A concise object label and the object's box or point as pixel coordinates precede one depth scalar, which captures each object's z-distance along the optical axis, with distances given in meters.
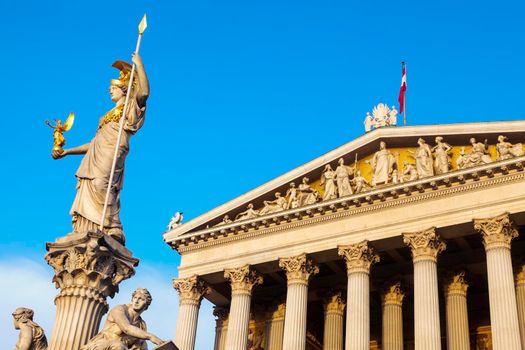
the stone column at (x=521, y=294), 26.66
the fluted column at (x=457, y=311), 27.83
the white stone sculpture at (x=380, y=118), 31.75
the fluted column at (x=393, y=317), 29.30
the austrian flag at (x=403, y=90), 34.97
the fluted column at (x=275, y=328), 33.03
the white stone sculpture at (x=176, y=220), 34.47
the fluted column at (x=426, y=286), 25.25
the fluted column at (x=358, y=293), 26.92
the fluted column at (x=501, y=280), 23.80
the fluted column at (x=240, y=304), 30.08
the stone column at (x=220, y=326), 34.78
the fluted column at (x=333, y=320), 31.30
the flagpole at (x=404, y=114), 33.62
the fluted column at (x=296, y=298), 28.50
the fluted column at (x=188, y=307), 31.58
